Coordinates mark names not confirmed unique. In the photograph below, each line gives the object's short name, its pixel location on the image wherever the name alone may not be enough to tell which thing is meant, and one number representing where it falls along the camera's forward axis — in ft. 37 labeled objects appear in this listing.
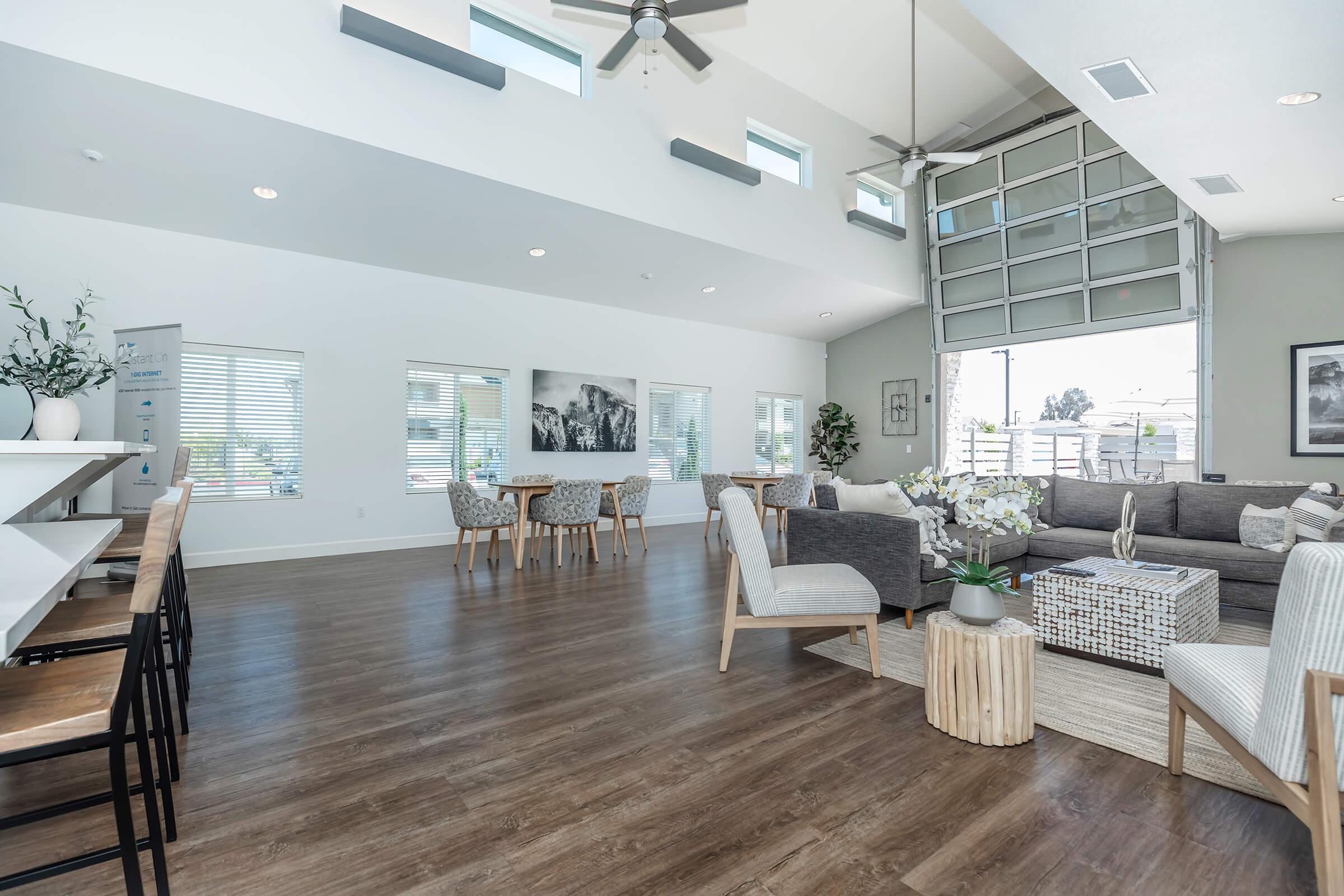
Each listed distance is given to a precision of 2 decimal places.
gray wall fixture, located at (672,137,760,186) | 20.52
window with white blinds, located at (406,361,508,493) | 22.82
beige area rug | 7.30
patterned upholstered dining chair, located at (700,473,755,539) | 24.95
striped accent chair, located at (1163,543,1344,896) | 4.50
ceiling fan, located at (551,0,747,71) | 12.93
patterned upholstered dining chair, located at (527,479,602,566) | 19.93
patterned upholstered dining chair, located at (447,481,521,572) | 18.70
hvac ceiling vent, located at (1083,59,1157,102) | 11.40
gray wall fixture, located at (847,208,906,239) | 27.07
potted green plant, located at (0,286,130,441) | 8.27
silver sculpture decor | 12.41
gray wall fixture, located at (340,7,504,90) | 14.44
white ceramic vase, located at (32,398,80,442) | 8.20
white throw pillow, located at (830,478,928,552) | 12.91
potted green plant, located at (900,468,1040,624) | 8.07
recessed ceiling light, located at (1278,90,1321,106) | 11.54
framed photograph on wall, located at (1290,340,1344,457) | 19.79
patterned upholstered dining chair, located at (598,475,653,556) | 22.61
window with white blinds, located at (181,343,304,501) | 19.02
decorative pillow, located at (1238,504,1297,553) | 13.30
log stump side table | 7.67
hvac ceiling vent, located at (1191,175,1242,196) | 15.94
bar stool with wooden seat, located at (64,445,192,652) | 7.86
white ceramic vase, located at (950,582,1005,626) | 8.03
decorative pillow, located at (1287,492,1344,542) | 12.95
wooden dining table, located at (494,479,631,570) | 18.93
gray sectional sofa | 12.76
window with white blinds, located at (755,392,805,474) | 33.73
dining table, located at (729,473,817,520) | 25.62
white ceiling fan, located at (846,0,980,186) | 19.22
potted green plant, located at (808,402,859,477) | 34.60
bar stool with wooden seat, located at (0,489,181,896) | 3.88
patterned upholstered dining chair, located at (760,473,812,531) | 25.36
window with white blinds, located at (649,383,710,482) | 29.55
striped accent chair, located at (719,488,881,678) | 9.69
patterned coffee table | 9.95
